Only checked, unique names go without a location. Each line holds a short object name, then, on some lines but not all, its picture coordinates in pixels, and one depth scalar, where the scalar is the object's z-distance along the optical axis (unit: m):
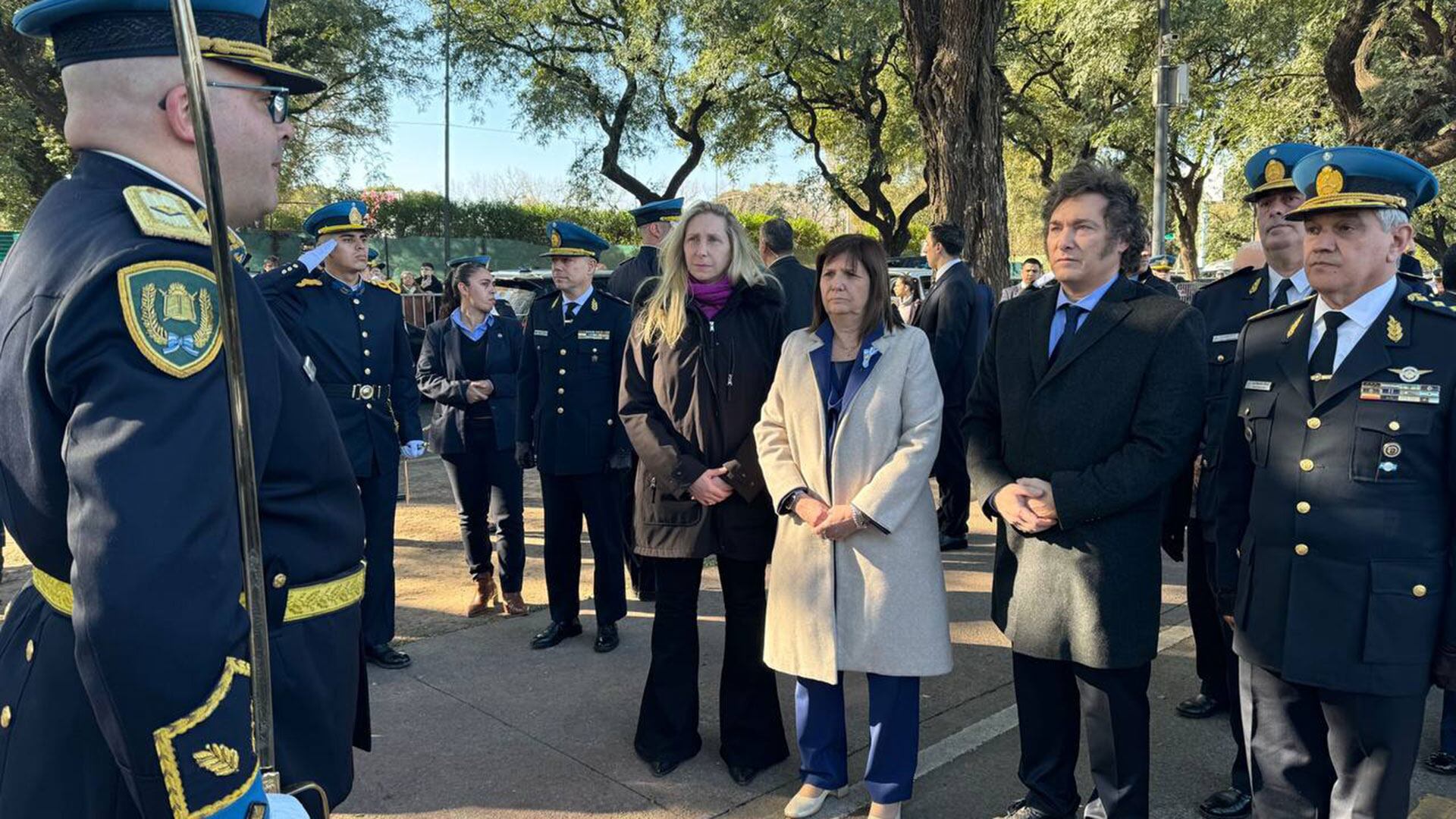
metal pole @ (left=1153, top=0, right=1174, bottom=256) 15.12
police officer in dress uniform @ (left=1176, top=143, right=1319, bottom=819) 3.84
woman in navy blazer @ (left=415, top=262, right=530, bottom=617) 5.73
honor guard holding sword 1.31
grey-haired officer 2.61
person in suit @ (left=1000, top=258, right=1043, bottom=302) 12.88
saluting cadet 4.87
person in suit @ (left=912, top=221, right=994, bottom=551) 6.88
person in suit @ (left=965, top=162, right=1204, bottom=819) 3.07
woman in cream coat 3.33
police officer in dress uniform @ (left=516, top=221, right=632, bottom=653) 5.14
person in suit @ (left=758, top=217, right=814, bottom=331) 6.24
